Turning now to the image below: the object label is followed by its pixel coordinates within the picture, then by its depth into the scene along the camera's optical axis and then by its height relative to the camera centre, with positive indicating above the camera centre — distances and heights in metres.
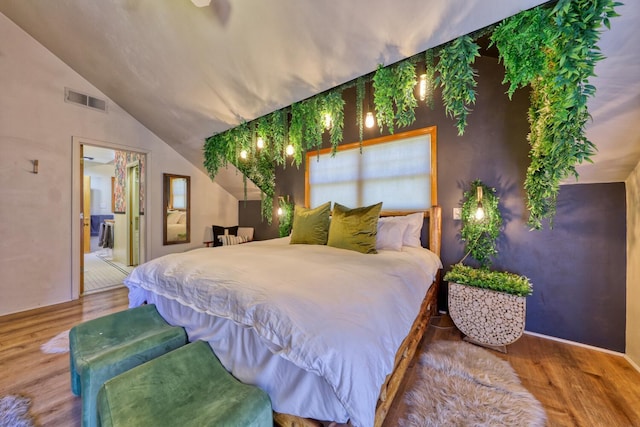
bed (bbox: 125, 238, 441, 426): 0.88 -0.48
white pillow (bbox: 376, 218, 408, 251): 2.37 -0.21
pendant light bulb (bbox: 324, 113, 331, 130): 2.64 +1.07
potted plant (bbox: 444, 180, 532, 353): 1.90 -0.62
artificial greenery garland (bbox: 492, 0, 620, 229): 1.30 +0.91
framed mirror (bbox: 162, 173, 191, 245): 4.23 +0.11
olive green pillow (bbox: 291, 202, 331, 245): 2.62 -0.14
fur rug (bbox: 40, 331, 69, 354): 2.02 -1.15
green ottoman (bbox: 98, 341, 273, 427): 0.90 -0.77
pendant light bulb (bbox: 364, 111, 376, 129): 2.58 +1.04
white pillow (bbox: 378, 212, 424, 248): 2.55 -0.16
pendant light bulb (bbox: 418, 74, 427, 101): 2.18 +1.21
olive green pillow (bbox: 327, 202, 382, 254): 2.23 -0.15
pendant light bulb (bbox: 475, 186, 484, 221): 2.22 +0.05
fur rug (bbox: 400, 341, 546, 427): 1.31 -1.14
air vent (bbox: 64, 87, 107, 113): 3.13 +1.60
